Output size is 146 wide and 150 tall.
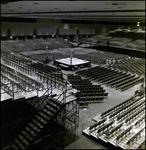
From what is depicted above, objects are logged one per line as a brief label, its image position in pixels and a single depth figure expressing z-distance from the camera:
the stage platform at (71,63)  23.45
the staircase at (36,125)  8.67
